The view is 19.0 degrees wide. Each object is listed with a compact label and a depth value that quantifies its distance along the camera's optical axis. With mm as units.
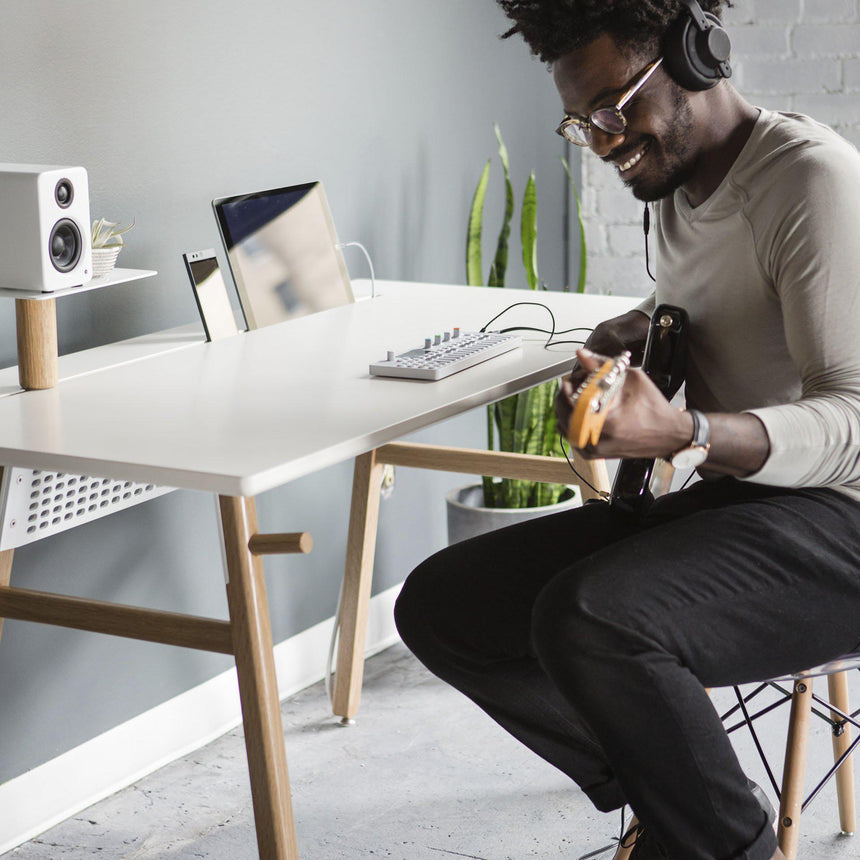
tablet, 4045
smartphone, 3936
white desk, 3302
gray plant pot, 4700
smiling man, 3237
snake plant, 4756
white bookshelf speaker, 3580
